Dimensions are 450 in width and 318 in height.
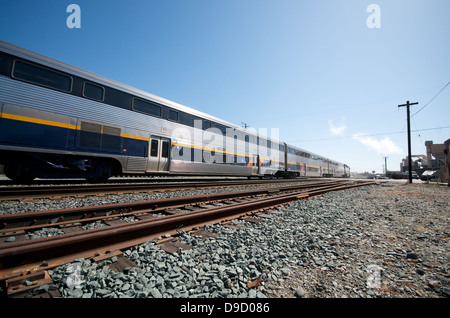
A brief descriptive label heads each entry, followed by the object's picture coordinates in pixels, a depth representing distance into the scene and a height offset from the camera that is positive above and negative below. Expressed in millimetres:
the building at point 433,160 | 19189 +5163
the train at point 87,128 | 5656 +1467
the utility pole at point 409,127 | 22328 +5779
